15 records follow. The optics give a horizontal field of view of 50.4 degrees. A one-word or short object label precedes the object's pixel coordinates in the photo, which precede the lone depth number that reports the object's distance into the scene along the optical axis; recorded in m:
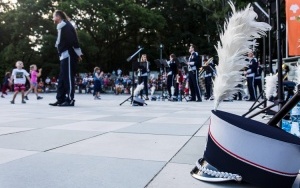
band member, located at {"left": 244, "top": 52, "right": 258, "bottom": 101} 11.86
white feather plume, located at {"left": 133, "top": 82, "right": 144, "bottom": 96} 8.82
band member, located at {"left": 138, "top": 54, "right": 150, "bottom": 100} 12.29
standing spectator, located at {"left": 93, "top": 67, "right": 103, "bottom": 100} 14.37
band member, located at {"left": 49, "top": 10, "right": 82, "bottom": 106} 7.79
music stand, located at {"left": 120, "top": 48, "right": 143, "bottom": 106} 9.23
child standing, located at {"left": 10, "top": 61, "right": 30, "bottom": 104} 10.86
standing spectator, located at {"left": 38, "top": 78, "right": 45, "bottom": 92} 26.05
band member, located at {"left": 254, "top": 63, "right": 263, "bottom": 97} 12.53
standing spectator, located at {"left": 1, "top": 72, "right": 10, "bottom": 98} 17.34
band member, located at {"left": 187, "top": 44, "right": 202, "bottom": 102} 11.25
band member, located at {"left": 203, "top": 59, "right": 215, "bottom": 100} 12.84
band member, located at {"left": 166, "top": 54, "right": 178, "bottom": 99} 12.39
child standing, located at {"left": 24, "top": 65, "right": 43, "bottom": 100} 13.71
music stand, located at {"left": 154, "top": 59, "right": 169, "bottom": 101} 13.11
